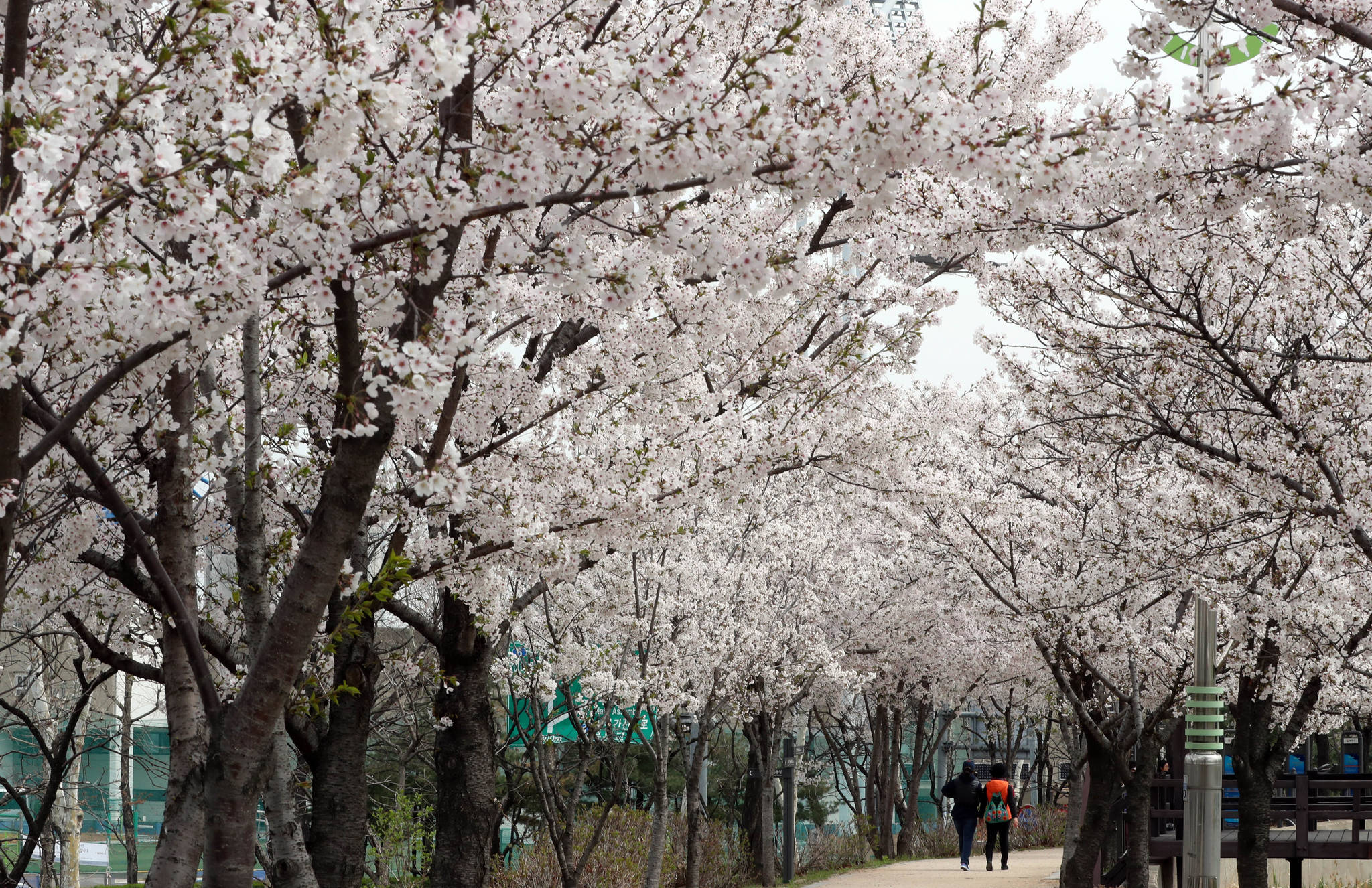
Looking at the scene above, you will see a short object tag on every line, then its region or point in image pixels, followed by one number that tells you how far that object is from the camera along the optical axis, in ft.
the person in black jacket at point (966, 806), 133.49
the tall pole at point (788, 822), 126.62
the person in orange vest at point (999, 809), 132.95
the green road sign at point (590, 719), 80.66
